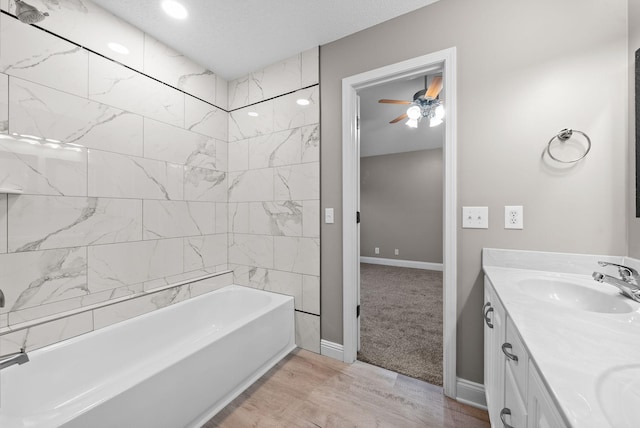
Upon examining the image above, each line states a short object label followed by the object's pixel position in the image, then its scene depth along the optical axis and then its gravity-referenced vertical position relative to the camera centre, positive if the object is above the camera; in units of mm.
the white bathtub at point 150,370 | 1163 -901
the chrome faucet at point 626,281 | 1004 -279
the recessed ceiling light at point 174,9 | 1698 +1399
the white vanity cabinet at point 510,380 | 609 -537
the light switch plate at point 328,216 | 2102 -17
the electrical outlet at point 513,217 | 1471 -15
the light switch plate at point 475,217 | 1561 -20
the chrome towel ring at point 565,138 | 1318 +409
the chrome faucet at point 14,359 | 986 -576
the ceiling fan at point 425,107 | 2658 +1195
